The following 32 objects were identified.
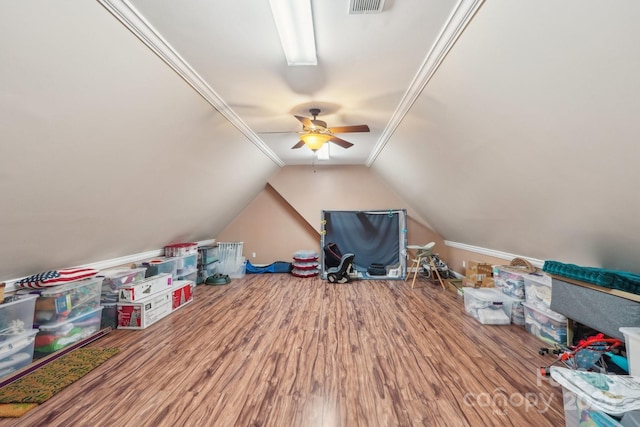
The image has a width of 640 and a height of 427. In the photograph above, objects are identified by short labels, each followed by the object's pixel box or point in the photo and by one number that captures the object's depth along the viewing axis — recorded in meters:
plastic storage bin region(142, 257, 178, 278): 4.04
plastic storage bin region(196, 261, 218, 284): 5.45
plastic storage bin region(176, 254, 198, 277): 4.63
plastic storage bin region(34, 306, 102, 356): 2.55
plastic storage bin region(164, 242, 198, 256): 4.62
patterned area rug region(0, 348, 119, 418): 1.86
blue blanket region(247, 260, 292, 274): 6.30
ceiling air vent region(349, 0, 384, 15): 1.57
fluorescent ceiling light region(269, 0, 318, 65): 1.63
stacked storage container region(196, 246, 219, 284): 5.48
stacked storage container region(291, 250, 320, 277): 5.86
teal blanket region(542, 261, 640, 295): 2.05
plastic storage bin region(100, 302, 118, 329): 3.23
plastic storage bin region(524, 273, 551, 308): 2.85
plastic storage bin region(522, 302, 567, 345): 2.65
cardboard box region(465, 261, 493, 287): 4.14
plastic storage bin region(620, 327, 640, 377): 1.72
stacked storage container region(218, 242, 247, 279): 5.93
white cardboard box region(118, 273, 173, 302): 3.22
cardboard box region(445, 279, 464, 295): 4.52
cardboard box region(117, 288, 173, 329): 3.19
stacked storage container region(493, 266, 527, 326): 3.25
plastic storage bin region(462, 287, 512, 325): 3.27
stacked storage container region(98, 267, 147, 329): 3.24
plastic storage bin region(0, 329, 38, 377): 2.18
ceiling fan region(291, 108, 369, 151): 2.94
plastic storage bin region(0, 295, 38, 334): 2.28
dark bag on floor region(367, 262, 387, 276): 5.78
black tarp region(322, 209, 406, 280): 6.07
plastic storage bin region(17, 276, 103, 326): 2.59
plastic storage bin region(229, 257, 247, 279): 5.92
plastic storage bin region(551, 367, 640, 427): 1.36
